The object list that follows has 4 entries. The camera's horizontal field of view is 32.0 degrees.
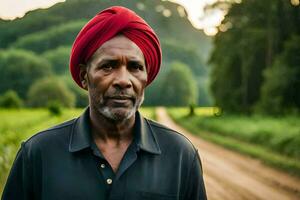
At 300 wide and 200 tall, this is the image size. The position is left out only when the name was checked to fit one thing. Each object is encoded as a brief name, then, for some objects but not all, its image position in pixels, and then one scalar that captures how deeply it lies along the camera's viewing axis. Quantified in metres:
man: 1.90
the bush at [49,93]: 47.25
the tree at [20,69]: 41.06
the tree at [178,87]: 75.31
